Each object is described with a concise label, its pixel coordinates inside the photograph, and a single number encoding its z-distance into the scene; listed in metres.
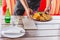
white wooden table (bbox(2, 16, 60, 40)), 1.55
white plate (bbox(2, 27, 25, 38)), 1.54
